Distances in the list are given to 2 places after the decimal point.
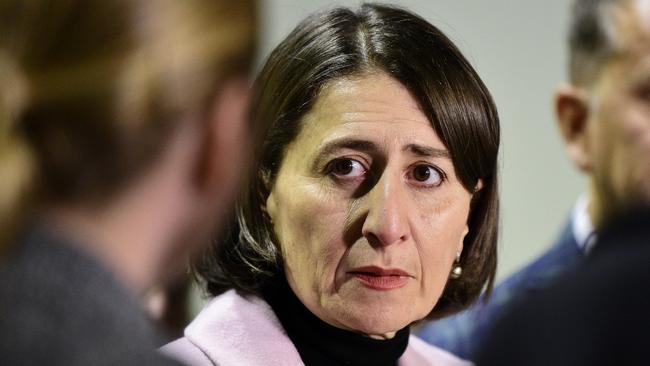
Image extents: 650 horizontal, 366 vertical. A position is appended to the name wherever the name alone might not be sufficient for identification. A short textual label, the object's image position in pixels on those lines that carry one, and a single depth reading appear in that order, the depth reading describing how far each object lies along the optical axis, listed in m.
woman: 2.59
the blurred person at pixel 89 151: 2.23
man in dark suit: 2.74
